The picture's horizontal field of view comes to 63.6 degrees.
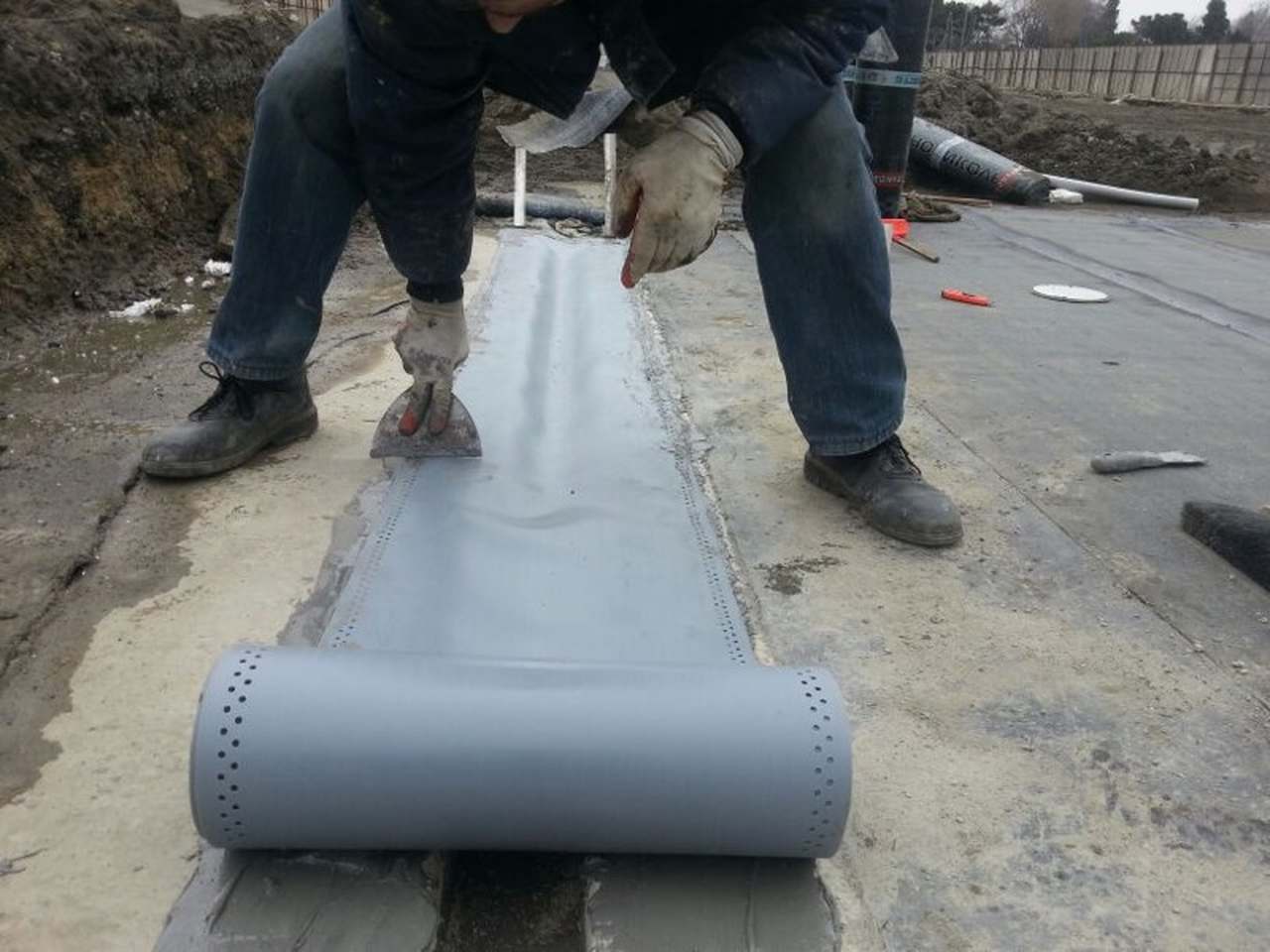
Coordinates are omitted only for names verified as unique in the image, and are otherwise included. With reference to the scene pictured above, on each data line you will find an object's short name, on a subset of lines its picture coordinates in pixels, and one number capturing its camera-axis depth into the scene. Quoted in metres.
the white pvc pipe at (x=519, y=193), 4.38
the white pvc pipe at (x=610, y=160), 4.03
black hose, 4.60
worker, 1.43
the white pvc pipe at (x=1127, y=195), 6.94
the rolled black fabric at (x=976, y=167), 6.66
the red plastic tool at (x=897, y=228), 4.39
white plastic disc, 3.51
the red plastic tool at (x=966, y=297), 3.42
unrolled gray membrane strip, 0.95
